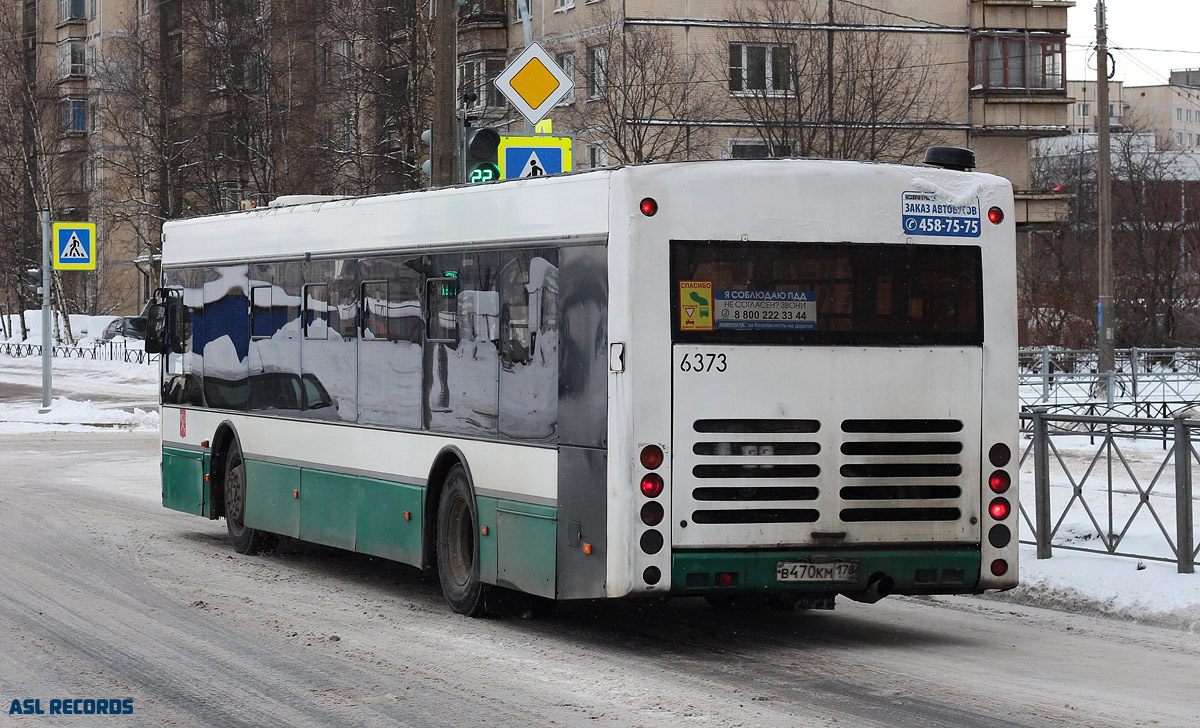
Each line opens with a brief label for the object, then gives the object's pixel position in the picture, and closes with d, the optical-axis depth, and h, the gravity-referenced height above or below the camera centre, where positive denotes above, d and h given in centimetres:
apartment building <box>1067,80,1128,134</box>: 14973 +2196
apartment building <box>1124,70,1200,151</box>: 15788 +2173
